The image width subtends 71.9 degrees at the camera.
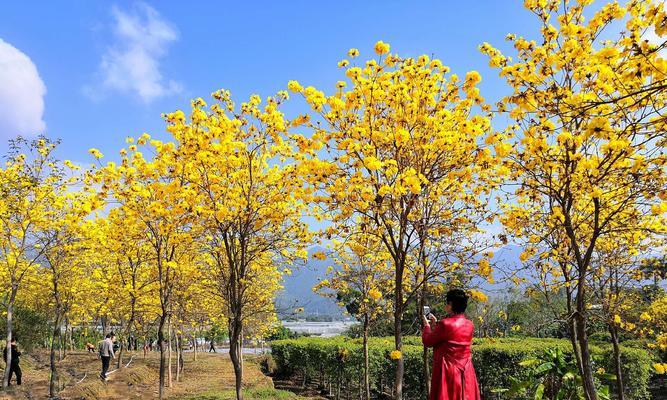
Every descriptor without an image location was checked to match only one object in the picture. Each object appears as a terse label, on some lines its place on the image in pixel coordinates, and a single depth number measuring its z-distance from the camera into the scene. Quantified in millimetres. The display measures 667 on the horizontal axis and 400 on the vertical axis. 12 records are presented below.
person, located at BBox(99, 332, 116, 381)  15359
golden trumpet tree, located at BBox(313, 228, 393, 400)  11250
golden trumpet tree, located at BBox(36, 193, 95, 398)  12430
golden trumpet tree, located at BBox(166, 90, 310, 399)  7426
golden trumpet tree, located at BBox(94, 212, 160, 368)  10594
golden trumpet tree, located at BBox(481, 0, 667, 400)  4875
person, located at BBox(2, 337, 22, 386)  13901
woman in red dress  4629
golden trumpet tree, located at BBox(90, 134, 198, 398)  7711
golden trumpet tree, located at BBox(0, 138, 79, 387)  11945
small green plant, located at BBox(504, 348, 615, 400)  10031
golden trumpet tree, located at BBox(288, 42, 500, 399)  6000
